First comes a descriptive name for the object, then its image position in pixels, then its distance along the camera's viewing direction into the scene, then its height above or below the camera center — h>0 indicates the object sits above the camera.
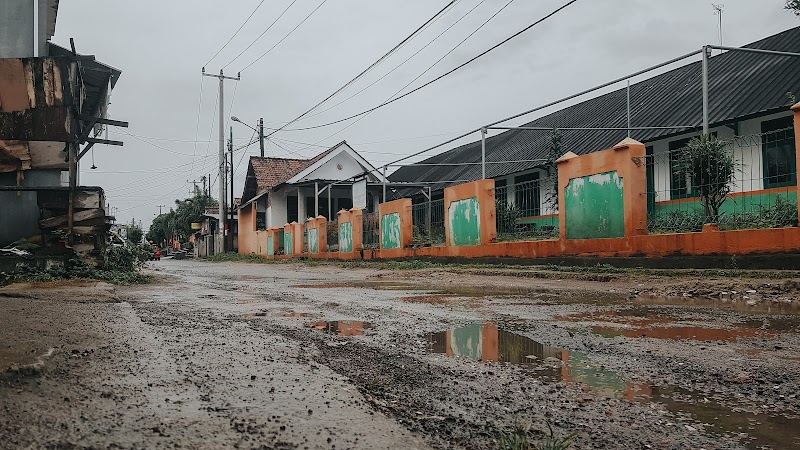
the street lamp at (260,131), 40.16 +7.85
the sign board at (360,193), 23.64 +2.05
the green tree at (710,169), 9.33 +1.10
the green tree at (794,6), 15.12 +5.97
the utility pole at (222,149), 36.44 +6.12
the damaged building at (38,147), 8.37 +1.53
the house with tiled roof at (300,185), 31.14 +3.22
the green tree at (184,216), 62.72 +3.51
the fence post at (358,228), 22.70 +0.60
